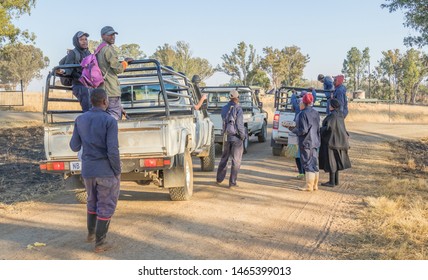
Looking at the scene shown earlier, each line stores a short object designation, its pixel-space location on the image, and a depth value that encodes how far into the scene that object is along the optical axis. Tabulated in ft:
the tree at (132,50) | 202.16
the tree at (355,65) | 248.32
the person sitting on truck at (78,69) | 23.62
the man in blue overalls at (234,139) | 28.96
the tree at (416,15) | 53.83
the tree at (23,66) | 275.39
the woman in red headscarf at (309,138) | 28.58
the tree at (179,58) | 173.80
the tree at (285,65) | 199.11
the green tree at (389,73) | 227.20
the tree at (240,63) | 194.59
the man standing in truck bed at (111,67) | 20.44
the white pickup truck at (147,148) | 21.31
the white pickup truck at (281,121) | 41.63
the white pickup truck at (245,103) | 48.16
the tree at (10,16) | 82.69
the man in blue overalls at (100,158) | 16.53
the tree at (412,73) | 213.25
